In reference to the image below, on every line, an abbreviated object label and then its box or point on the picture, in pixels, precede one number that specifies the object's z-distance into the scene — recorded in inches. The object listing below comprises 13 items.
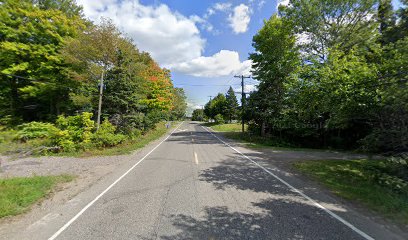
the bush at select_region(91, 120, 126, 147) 601.0
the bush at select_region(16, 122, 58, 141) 679.7
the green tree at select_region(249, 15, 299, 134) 820.9
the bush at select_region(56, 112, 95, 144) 589.0
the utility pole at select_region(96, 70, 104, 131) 650.2
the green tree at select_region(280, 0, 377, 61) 674.2
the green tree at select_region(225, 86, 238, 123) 2284.3
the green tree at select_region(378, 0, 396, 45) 622.1
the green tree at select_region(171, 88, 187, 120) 2606.1
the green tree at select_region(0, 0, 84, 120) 836.6
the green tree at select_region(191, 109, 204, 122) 4631.9
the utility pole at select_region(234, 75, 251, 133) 968.2
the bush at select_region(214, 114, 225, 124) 2371.8
